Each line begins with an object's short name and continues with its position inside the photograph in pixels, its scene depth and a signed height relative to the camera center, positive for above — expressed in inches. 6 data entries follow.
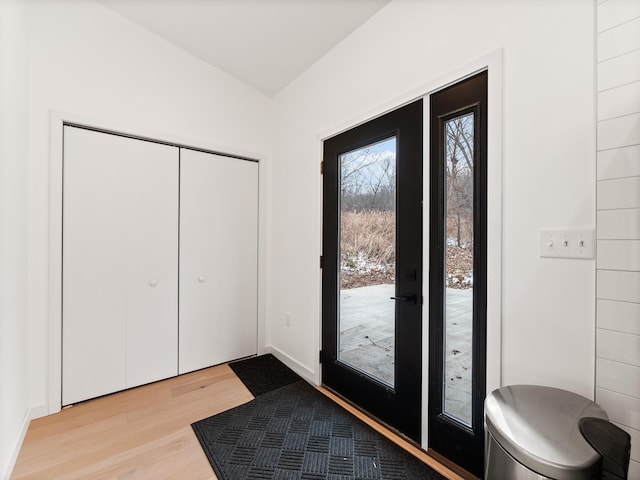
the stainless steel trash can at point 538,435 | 32.9 -24.1
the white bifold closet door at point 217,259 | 104.6 -8.1
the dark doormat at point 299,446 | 61.6 -49.1
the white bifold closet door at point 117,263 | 84.6 -8.4
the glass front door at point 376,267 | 70.6 -7.7
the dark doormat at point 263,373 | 97.5 -49.1
